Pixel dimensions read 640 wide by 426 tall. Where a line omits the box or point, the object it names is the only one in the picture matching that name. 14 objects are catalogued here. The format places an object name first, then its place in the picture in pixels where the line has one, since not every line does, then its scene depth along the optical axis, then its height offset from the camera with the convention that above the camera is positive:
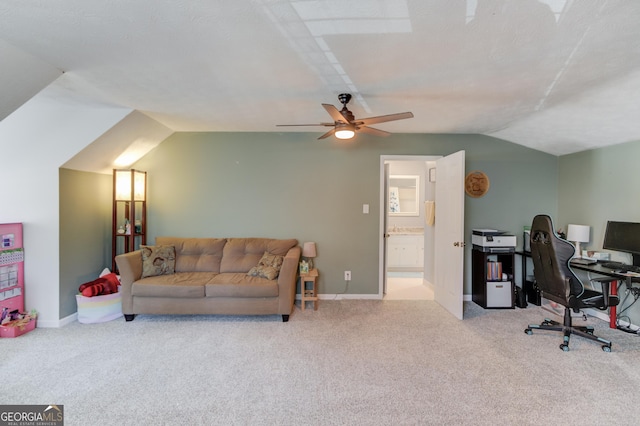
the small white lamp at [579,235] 3.66 -0.26
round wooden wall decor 4.32 +0.42
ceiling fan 2.45 +0.80
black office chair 2.82 -0.69
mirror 6.44 +0.37
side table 3.76 -1.05
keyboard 3.03 -0.55
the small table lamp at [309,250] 4.03 -0.54
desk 2.82 -0.59
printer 3.94 -0.39
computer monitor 3.12 -0.26
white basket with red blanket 3.37 -1.07
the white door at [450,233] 3.57 -0.27
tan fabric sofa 3.38 -0.95
